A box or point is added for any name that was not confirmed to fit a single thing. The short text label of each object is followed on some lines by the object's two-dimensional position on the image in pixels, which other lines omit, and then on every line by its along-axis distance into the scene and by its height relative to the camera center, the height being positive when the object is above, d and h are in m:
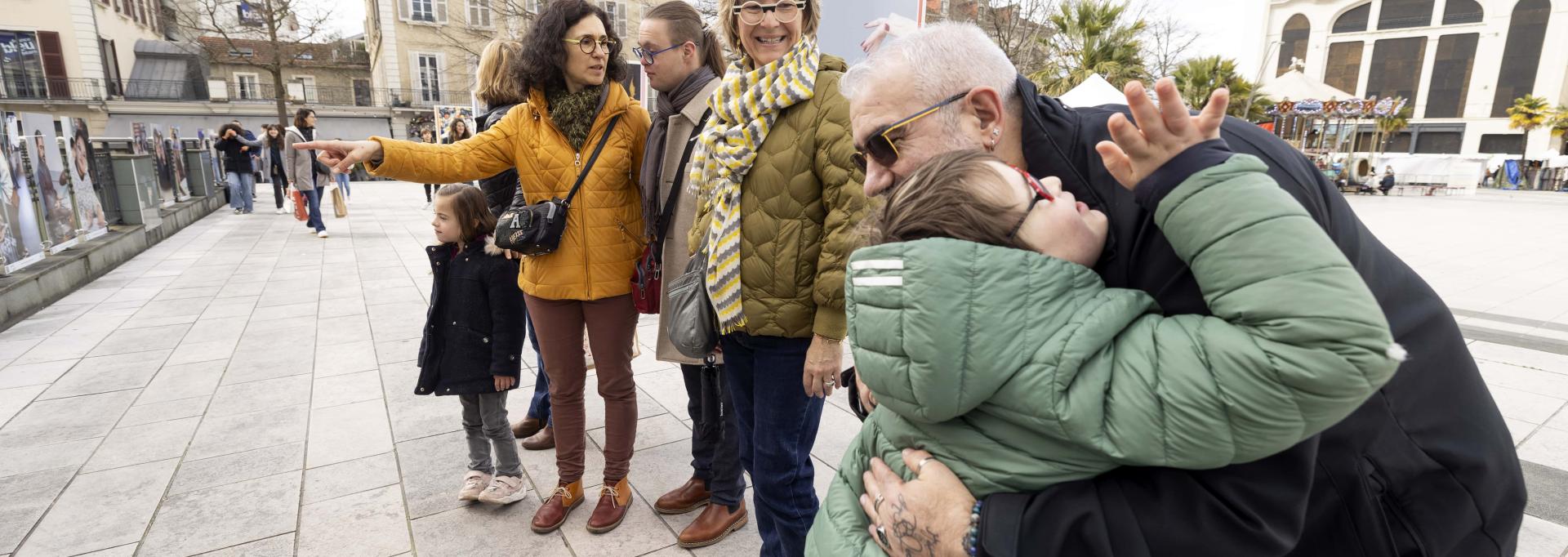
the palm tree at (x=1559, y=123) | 42.78 +1.08
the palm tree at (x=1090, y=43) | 16.86 +2.20
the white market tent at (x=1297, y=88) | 24.38 +1.67
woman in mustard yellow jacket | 2.71 -0.13
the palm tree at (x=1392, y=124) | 43.62 +0.95
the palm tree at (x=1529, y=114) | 43.47 +1.63
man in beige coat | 2.62 +0.07
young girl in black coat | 3.02 -0.69
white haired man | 0.93 -0.43
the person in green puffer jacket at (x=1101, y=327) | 0.79 -0.21
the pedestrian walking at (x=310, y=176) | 11.22 -0.61
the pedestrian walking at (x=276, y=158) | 13.36 -0.42
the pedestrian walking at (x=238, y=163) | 14.27 -0.52
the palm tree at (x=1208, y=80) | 26.89 +2.20
